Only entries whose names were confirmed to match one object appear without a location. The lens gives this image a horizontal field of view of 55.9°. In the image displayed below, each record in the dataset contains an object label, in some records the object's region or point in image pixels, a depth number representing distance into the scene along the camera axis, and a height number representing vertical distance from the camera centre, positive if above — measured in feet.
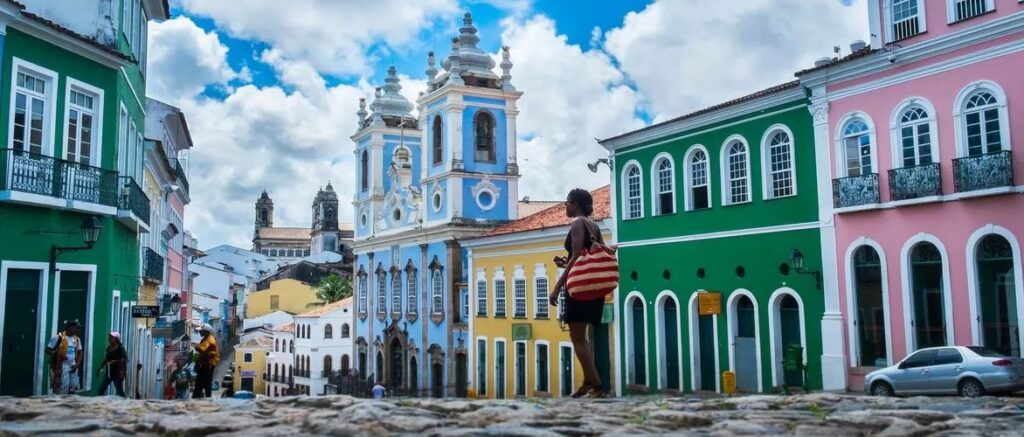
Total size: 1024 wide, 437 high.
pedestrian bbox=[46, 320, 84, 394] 47.80 -0.84
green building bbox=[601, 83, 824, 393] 69.26 +6.67
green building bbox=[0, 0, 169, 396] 49.24 +8.72
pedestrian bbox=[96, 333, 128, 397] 49.44 -1.20
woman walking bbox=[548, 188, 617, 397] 29.78 +1.10
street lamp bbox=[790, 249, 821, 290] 67.67 +4.82
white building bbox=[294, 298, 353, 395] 188.34 -1.12
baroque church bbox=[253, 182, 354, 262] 398.01 +45.28
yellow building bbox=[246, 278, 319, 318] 254.27 +10.52
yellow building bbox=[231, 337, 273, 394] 221.66 -5.54
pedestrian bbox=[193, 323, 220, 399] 48.70 -0.97
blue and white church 125.39 +16.61
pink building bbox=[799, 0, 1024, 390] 56.95 +9.23
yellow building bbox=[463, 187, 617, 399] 96.89 +2.10
